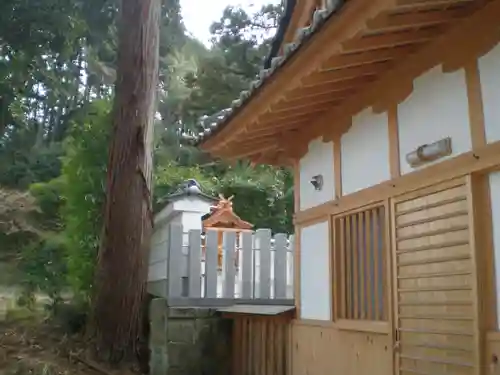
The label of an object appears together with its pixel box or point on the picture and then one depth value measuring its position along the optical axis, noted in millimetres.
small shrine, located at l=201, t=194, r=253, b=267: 11328
